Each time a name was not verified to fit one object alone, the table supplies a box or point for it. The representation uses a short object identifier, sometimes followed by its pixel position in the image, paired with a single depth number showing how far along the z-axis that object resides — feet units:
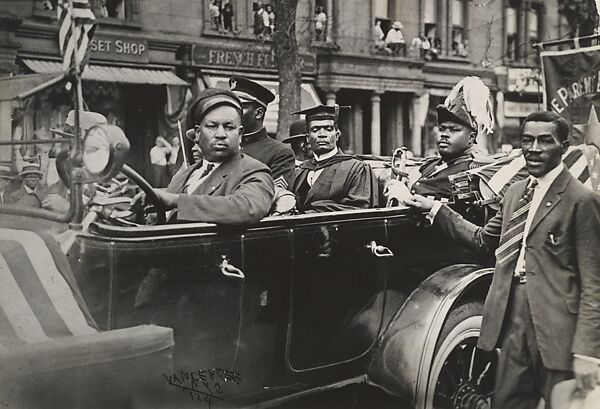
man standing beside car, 8.37
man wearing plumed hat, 12.72
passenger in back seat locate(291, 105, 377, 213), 12.27
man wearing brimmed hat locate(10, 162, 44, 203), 8.32
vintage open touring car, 6.39
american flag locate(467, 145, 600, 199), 11.32
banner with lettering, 12.60
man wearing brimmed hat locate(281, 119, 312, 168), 17.15
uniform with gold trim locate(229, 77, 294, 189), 13.52
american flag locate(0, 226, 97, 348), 6.31
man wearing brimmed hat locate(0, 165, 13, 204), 8.23
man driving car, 8.54
